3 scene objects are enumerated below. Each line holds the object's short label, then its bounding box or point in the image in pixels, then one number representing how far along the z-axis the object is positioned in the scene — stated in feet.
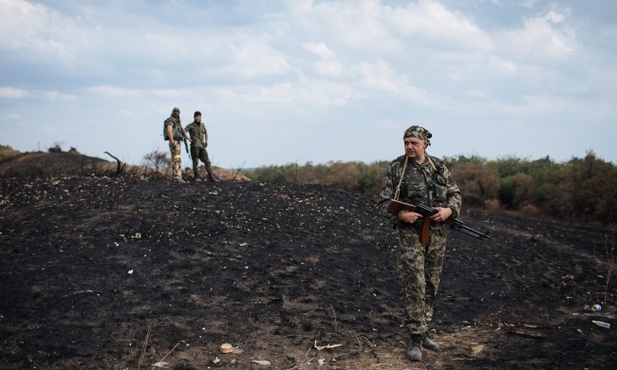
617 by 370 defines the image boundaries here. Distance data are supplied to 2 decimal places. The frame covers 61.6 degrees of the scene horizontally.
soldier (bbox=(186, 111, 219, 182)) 44.21
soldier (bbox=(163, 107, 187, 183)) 42.08
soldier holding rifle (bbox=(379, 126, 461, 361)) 16.07
